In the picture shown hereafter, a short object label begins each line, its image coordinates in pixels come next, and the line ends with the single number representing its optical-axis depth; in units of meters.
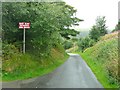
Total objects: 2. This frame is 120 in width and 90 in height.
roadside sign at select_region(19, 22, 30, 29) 14.04
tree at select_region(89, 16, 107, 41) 55.78
